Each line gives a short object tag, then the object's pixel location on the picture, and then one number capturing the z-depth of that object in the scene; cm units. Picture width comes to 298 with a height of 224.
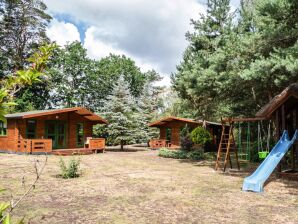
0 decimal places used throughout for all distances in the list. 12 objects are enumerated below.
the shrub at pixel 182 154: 1719
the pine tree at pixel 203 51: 1349
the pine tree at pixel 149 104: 2913
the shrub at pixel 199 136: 1791
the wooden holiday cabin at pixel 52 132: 1775
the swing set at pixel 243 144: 1118
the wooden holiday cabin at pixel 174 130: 2539
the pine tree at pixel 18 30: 3173
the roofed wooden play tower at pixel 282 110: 919
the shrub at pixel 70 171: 929
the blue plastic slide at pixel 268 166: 760
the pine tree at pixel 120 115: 2242
